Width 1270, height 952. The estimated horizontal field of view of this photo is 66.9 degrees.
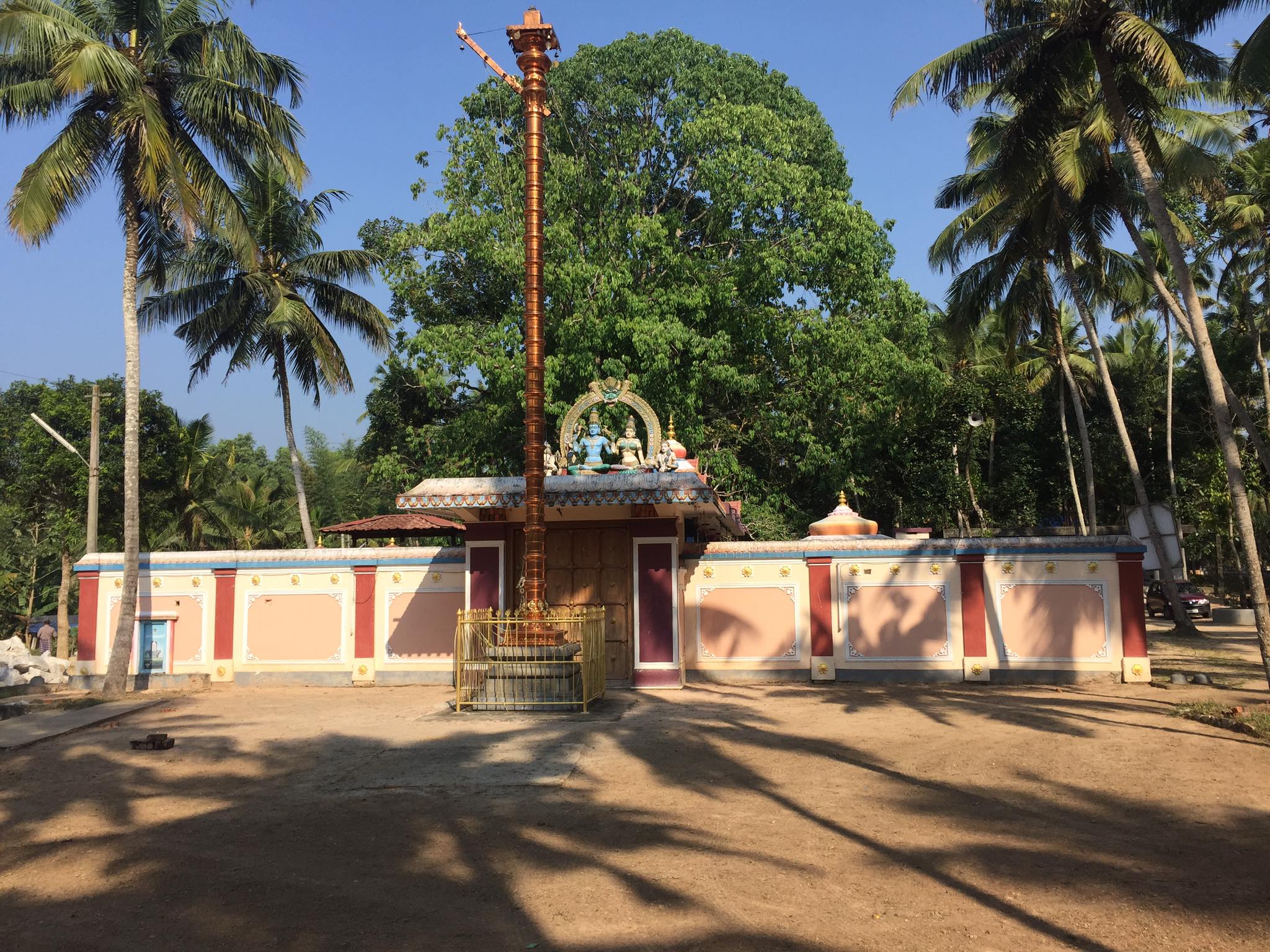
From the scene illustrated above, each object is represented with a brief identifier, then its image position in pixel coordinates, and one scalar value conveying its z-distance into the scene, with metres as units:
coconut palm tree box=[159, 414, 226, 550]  34.09
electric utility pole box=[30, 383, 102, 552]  21.47
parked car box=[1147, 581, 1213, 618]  30.11
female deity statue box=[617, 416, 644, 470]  14.70
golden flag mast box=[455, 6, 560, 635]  12.89
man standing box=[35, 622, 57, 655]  25.96
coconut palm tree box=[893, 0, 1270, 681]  12.97
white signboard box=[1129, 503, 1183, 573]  33.09
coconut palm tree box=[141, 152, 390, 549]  24.12
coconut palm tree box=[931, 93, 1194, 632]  19.44
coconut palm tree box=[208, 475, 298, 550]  38.69
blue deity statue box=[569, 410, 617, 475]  14.69
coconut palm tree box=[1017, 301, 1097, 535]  33.31
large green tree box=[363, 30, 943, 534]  22.36
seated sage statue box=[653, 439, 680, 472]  14.43
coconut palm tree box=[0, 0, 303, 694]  15.13
